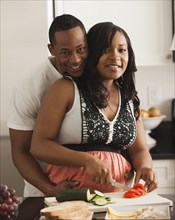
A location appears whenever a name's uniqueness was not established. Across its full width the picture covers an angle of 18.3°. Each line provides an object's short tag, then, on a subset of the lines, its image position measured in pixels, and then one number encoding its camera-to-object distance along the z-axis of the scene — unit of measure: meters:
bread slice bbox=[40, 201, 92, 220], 1.57
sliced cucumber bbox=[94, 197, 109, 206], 1.72
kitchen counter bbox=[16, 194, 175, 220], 1.68
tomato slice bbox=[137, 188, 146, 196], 1.85
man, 2.20
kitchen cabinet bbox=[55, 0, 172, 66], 3.45
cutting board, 1.69
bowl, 3.47
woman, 2.11
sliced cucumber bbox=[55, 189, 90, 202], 1.76
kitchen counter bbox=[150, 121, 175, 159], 3.36
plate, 1.57
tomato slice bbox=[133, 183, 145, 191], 1.88
